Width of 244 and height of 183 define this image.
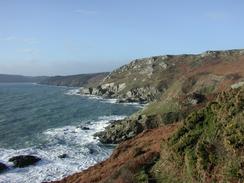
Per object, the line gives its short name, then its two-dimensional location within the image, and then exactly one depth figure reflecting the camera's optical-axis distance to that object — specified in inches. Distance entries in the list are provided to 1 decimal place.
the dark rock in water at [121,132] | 1587.1
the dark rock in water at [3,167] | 1197.5
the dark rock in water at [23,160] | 1240.3
